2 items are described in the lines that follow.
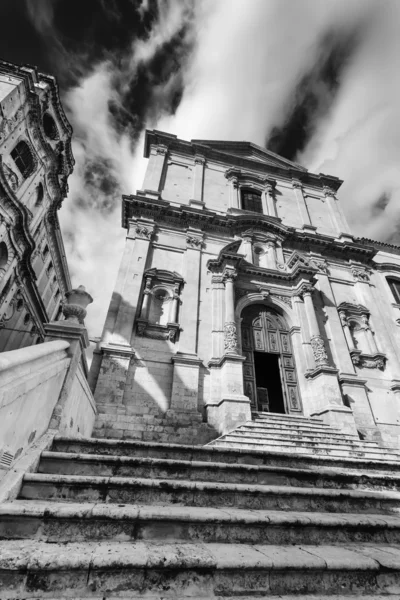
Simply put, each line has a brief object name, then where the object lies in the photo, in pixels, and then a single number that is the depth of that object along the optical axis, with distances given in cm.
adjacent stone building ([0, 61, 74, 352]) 1622
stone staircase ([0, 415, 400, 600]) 196
